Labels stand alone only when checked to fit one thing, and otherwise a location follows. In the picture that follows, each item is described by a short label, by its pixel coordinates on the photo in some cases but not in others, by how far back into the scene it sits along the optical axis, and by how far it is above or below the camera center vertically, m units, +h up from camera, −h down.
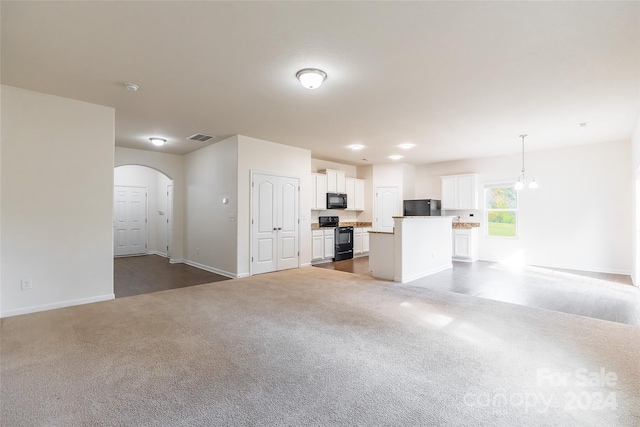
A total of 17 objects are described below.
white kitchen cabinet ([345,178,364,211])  8.62 +0.63
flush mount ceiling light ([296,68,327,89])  3.09 +1.45
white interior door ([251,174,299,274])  5.94 -0.18
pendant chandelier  6.98 +0.85
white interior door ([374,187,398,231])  8.66 +0.23
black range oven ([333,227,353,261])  7.77 -0.77
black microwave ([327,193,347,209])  7.96 +0.38
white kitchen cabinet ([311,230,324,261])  7.25 -0.74
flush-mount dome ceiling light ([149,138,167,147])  5.83 +1.46
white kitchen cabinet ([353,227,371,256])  8.50 -0.76
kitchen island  5.26 -0.67
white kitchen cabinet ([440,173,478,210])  7.77 +0.62
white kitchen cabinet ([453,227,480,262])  7.53 -0.76
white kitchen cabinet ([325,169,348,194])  8.01 +0.93
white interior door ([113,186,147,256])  8.81 -0.18
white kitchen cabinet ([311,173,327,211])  7.62 +0.61
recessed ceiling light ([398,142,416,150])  6.35 +1.51
